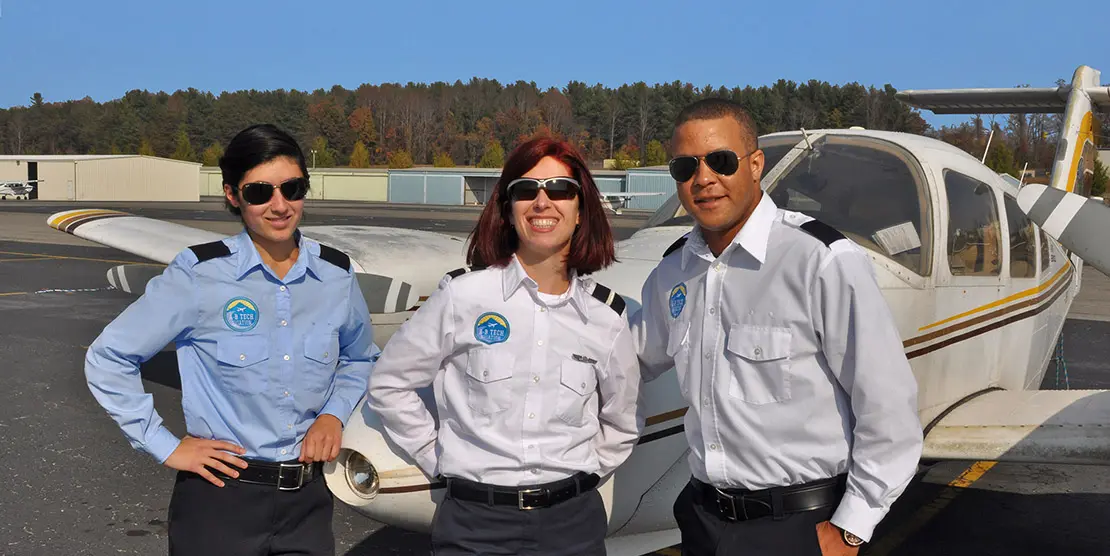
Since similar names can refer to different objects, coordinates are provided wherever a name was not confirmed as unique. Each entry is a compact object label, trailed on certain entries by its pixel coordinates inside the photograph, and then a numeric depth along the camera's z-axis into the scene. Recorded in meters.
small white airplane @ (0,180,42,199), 61.30
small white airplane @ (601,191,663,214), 53.94
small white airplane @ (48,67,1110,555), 2.97
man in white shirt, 2.10
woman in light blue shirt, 2.36
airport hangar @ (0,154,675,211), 67.12
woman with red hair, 2.32
